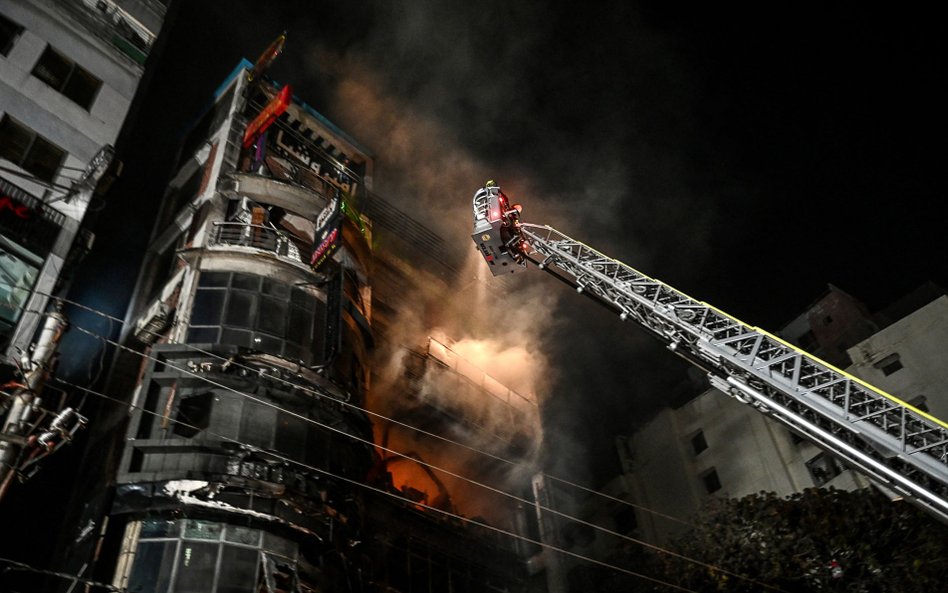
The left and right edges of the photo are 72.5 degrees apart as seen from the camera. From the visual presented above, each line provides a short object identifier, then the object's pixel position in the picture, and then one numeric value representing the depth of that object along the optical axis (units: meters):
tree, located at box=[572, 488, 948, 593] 17.50
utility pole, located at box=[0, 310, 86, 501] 12.79
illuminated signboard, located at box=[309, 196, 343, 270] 22.72
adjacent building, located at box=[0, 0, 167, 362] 21.20
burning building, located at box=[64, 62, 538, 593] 16.23
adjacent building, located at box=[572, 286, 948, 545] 30.42
